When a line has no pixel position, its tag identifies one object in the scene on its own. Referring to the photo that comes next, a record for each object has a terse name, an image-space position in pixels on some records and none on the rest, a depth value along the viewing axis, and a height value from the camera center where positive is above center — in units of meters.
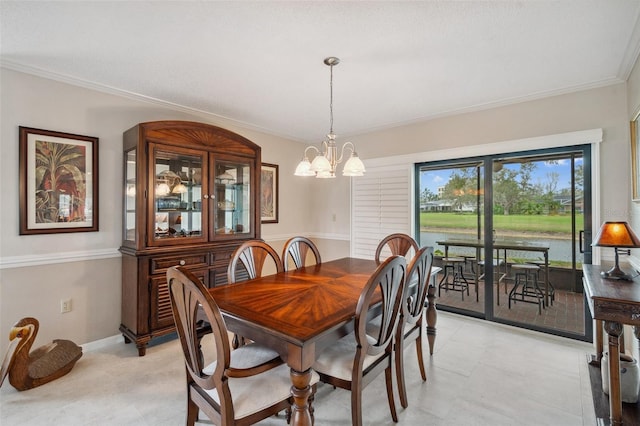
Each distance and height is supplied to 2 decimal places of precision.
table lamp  1.92 -0.17
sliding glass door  3.04 -0.22
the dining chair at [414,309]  1.95 -0.67
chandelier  2.32 +0.39
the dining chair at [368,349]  1.54 -0.78
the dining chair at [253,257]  2.41 -0.35
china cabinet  2.75 +0.04
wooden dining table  1.33 -0.52
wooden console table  1.61 -0.55
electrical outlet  2.70 -0.81
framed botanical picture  2.49 +0.29
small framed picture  4.37 +0.31
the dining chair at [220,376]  1.27 -0.78
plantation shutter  4.00 +0.10
